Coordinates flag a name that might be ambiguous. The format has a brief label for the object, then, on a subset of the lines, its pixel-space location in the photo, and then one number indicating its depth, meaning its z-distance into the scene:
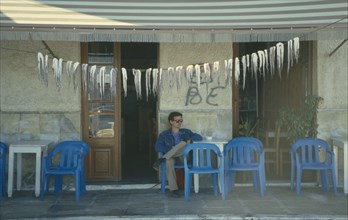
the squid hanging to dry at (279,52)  7.05
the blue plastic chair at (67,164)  7.18
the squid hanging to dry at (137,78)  7.44
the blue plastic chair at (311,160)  7.52
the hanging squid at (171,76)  7.86
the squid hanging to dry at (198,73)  7.79
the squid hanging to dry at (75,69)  7.44
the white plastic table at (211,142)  7.66
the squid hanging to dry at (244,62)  7.36
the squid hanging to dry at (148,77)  7.62
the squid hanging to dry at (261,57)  7.27
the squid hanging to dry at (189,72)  7.82
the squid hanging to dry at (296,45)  6.90
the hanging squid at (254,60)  7.24
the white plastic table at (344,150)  7.50
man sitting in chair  7.53
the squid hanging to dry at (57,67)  7.25
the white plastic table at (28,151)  7.35
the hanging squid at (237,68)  7.50
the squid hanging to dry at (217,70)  7.62
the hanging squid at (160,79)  7.78
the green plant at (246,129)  8.66
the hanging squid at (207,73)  7.62
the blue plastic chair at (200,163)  7.18
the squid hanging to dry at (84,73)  7.68
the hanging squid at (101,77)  7.59
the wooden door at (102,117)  8.42
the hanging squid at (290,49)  7.07
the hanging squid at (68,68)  7.45
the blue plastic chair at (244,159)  7.41
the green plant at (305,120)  8.28
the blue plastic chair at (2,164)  7.43
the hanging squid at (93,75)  7.45
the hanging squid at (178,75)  7.85
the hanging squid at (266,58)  7.28
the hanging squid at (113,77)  7.72
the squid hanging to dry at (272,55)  7.18
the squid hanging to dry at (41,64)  7.16
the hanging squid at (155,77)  7.75
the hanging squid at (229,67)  7.52
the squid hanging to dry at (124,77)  7.44
